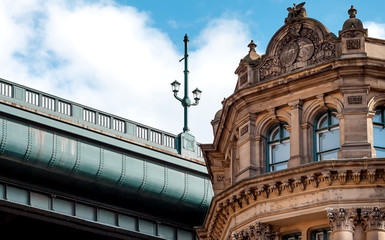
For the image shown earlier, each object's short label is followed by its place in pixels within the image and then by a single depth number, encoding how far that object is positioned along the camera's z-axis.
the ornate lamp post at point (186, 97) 90.98
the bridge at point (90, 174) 77.88
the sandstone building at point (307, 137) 60.69
